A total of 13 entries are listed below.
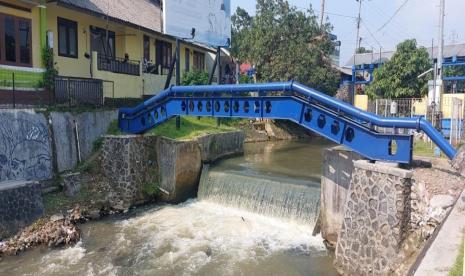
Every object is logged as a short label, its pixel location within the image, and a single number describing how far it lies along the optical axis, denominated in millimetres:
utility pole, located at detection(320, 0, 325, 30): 45556
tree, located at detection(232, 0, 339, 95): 35938
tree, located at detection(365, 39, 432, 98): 28578
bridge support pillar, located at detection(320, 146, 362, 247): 12188
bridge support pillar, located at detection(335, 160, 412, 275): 9500
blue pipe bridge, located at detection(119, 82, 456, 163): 10562
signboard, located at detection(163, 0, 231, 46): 18266
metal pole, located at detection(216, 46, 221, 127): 24336
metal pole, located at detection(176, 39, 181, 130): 19578
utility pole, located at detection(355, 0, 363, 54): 55356
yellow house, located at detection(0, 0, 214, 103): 16906
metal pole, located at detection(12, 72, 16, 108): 15289
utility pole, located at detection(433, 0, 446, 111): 20500
